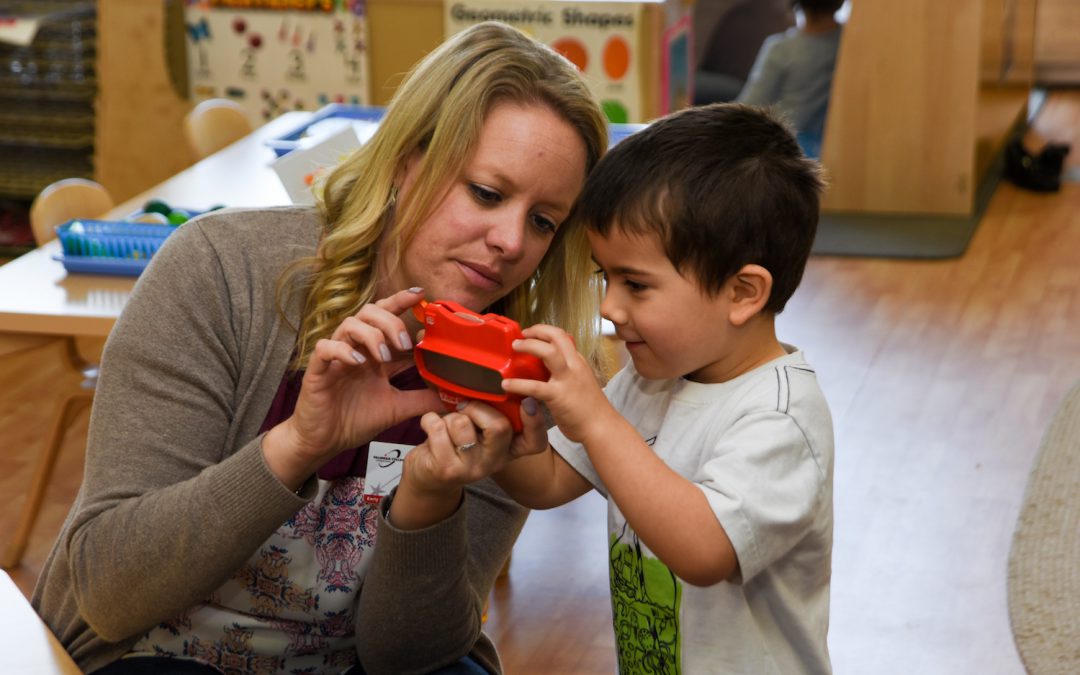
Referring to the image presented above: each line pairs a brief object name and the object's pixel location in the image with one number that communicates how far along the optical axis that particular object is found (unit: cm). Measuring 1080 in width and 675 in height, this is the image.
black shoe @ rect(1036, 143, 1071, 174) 557
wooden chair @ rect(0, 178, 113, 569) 279
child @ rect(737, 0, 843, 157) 522
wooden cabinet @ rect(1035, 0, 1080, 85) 725
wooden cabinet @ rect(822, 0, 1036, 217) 510
